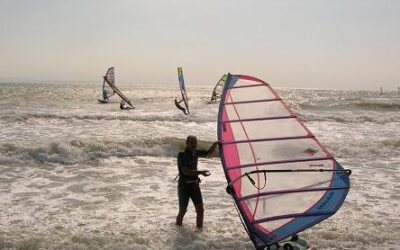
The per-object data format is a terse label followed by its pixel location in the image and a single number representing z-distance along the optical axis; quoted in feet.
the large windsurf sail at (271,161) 16.57
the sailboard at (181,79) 74.38
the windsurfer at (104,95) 126.51
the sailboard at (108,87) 106.83
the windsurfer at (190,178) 20.03
